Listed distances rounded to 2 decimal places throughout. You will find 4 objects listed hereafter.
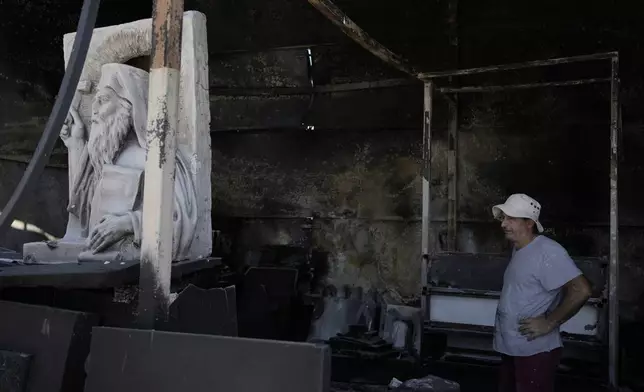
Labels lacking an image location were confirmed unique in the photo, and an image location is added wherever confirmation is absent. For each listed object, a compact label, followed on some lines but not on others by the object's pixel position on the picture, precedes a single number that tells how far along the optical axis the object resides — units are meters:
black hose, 2.04
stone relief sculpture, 2.72
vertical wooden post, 2.03
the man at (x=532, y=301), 2.77
